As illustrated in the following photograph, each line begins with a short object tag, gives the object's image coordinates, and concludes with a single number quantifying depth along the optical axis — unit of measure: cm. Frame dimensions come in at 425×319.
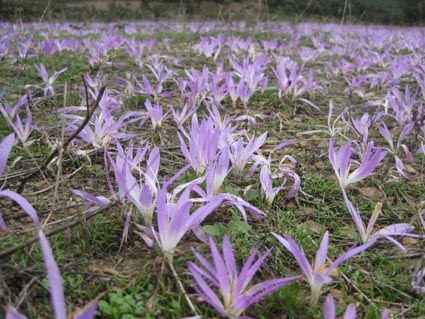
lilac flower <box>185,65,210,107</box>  67
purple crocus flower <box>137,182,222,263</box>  30
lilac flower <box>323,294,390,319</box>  26
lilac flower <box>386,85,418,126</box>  63
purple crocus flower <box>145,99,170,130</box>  55
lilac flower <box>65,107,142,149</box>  48
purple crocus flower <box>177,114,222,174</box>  39
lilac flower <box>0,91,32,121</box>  52
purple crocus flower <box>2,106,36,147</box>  49
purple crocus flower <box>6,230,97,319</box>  21
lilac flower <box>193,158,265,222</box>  35
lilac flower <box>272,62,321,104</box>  76
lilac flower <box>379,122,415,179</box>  49
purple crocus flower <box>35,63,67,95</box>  73
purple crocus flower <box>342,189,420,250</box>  33
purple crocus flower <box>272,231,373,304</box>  28
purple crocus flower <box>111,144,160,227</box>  33
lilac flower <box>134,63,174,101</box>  72
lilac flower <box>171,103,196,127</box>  53
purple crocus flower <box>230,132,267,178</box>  43
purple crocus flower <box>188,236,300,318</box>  26
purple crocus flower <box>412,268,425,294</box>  31
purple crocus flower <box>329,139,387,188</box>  39
